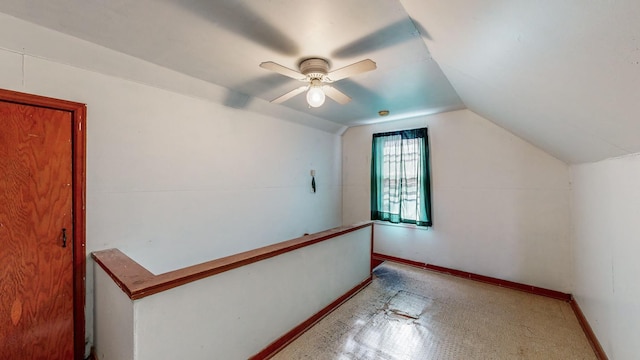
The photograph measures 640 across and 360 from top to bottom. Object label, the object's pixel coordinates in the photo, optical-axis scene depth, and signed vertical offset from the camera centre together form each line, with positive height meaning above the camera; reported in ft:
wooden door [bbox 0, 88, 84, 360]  5.33 -1.17
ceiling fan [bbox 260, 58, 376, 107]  6.06 +2.79
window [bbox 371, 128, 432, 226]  12.03 +0.16
